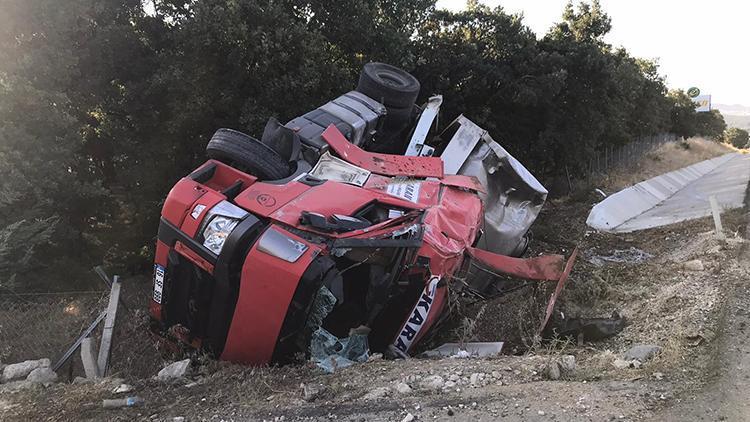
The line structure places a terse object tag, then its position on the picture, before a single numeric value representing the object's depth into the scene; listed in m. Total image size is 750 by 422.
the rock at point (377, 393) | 3.27
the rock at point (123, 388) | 3.69
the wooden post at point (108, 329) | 4.41
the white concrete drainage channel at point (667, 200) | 10.95
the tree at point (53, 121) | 6.76
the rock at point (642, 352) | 3.64
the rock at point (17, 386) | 3.87
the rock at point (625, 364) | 3.47
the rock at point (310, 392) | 3.33
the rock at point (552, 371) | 3.34
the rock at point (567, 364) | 3.39
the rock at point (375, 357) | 4.07
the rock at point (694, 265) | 5.70
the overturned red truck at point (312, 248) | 4.09
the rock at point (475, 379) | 3.34
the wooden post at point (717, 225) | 6.77
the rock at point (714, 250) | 6.12
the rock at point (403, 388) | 3.29
